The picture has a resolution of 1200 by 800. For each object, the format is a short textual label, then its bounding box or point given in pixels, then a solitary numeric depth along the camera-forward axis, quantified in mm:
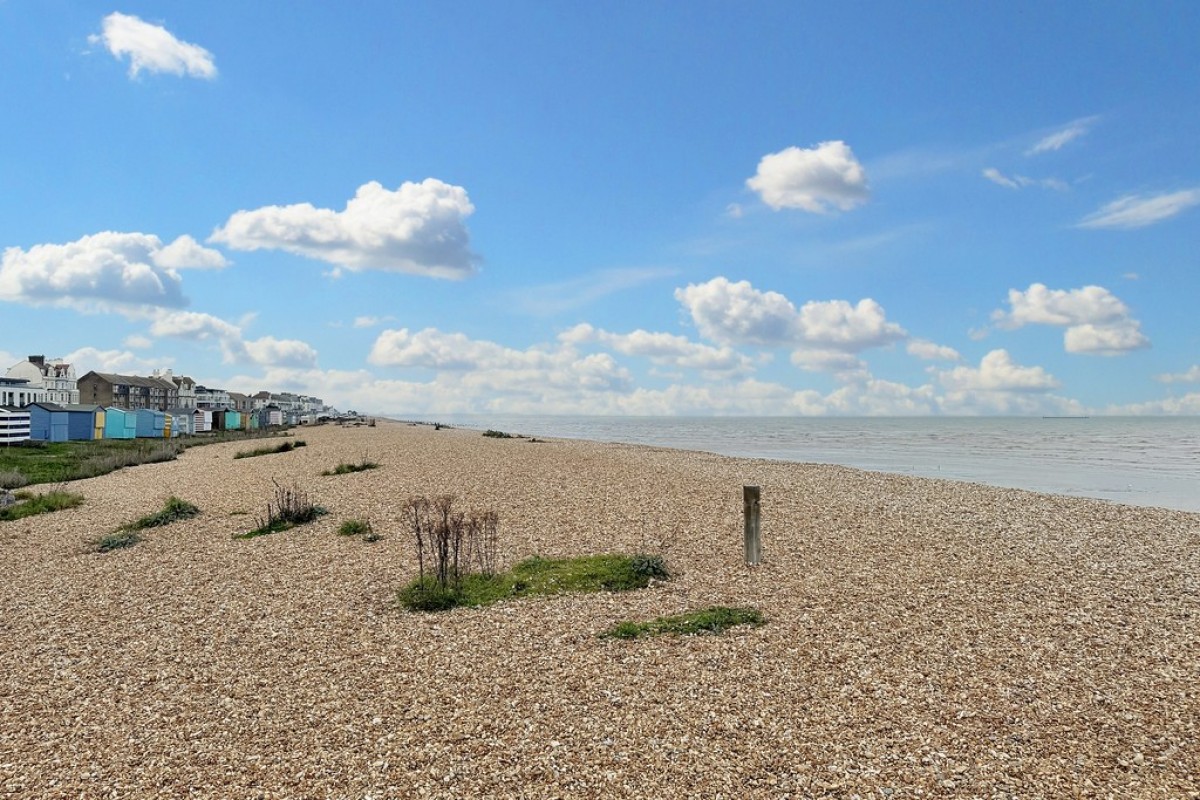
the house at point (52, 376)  96062
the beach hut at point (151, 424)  61469
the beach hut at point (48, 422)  49750
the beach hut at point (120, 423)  57594
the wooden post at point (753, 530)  12141
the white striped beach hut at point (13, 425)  44781
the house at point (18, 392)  77438
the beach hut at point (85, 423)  53094
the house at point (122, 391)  105062
